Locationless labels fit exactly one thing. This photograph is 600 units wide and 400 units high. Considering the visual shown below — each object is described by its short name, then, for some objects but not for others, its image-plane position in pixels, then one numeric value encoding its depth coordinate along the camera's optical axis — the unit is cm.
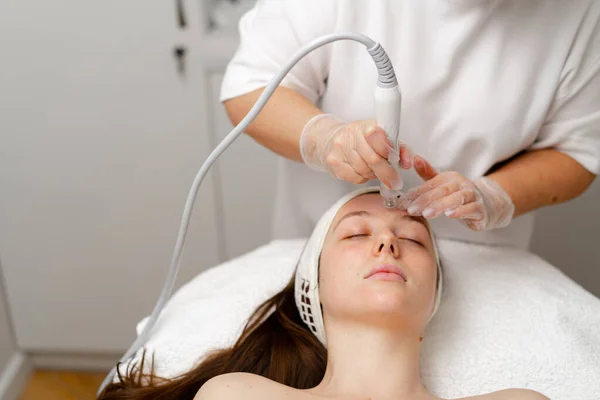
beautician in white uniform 120
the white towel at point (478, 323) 120
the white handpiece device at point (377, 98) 95
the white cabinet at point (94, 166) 192
